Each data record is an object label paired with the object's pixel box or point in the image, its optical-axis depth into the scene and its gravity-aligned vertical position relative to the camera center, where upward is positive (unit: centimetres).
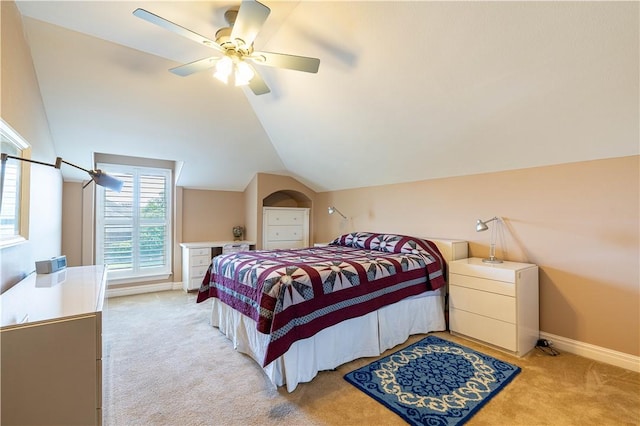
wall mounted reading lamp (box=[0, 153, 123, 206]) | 191 +26
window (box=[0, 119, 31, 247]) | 161 +18
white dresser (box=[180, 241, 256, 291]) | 445 -69
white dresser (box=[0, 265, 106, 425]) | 114 -62
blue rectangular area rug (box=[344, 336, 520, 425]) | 177 -120
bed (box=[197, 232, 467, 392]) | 201 -70
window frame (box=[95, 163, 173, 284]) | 420 -11
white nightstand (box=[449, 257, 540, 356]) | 246 -81
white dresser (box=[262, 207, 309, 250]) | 516 -20
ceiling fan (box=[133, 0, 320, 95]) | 165 +116
